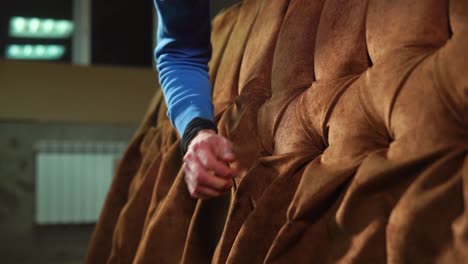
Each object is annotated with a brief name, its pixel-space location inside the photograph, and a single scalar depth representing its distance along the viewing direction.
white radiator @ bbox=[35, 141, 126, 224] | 3.64
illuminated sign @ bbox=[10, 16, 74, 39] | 4.09
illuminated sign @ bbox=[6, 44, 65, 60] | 4.03
